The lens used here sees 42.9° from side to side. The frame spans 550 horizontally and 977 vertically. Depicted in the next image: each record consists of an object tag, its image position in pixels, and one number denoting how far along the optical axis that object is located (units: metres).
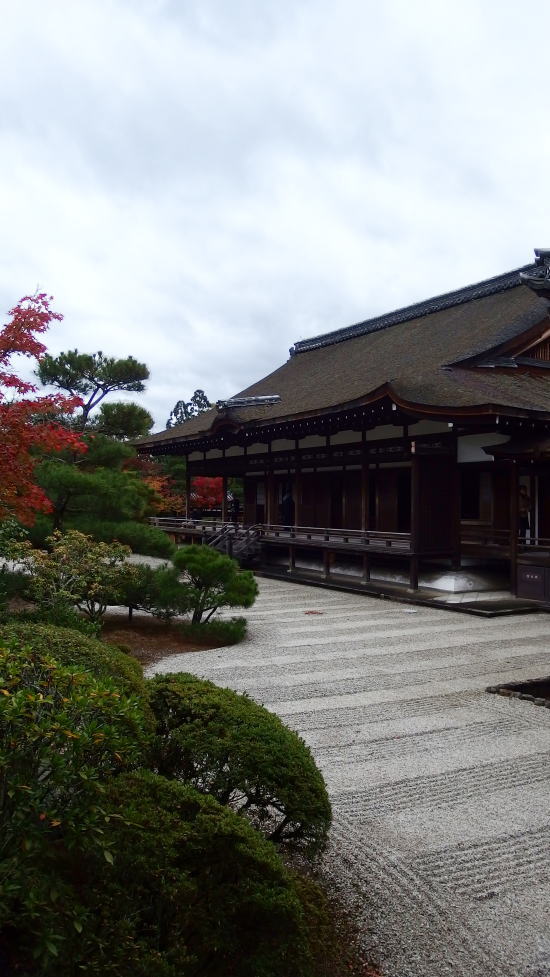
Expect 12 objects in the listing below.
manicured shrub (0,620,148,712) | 4.21
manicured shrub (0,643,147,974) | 2.46
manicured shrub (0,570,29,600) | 9.89
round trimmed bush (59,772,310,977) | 2.53
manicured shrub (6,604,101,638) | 8.12
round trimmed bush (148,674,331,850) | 3.45
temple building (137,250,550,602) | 14.66
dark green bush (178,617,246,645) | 10.93
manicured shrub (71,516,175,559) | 11.67
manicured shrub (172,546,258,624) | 11.25
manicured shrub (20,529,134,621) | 9.58
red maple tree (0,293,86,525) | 8.10
